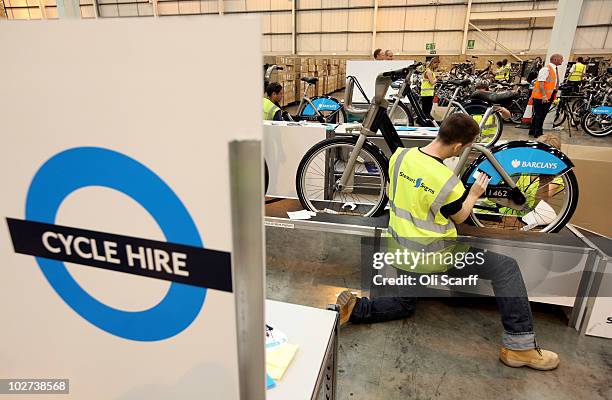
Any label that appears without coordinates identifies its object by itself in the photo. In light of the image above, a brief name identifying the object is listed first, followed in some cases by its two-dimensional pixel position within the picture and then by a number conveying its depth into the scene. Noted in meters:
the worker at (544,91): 6.33
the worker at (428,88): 6.79
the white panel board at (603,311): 2.04
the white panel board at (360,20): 15.53
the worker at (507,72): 11.71
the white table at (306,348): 1.00
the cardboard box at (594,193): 3.25
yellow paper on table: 1.04
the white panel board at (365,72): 6.72
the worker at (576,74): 9.06
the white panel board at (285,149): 3.22
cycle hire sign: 0.42
